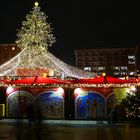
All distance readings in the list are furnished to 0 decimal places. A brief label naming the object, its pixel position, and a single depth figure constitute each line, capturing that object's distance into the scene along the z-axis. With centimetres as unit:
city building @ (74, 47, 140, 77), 16400
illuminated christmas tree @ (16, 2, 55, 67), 4075
